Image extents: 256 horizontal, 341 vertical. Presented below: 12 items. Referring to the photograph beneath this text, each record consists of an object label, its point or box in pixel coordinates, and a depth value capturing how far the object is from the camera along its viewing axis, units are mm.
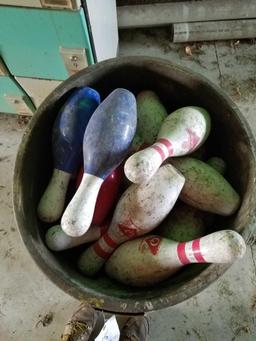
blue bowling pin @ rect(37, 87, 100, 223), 759
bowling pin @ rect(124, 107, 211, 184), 634
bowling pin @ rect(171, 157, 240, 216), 723
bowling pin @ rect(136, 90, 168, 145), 804
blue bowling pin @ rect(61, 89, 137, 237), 672
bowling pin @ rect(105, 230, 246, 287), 631
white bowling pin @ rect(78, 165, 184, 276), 696
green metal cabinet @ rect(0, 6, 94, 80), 790
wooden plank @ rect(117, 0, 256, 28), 1326
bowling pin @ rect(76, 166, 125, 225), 758
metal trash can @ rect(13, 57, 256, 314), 649
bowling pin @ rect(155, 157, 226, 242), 758
